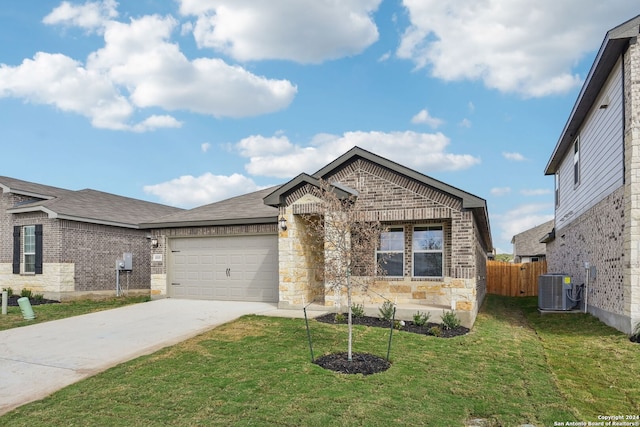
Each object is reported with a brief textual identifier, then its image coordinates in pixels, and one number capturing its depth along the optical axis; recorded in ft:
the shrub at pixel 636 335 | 29.28
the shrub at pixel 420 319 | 33.91
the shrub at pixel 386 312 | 35.32
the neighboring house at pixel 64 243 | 53.93
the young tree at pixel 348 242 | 24.04
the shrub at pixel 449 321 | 33.17
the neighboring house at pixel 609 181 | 30.42
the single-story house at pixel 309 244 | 36.29
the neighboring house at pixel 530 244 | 119.14
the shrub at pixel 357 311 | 36.37
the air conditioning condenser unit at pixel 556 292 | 45.09
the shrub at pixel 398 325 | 32.89
